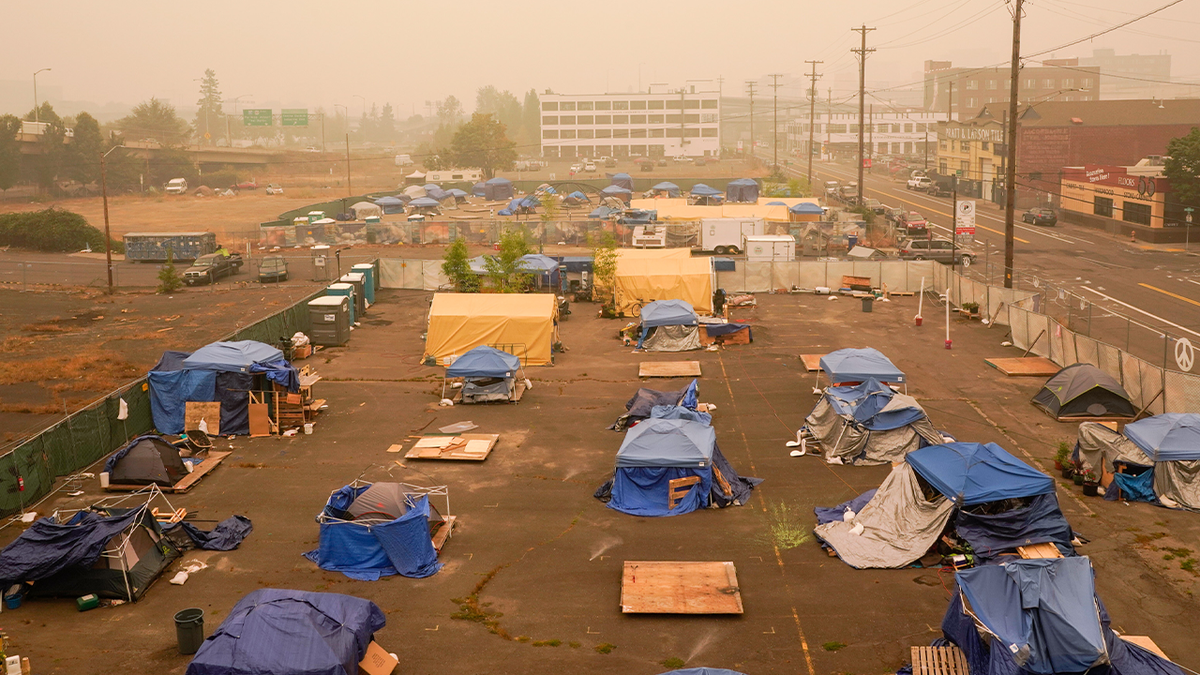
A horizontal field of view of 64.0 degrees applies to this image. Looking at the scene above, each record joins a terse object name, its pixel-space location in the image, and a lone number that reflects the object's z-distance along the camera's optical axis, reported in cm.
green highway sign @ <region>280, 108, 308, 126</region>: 15725
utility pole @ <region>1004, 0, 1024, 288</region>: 4066
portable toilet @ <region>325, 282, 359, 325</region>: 4088
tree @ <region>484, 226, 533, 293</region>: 4347
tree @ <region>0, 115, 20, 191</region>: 10169
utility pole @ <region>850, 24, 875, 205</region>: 7172
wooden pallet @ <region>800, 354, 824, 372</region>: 3322
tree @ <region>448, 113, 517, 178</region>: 13650
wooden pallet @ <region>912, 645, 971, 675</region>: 1421
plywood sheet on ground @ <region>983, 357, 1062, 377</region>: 3191
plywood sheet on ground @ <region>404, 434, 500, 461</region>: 2525
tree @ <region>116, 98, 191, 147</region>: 16100
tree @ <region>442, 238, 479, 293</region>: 4391
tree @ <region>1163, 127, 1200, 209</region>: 5966
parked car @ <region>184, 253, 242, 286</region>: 5256
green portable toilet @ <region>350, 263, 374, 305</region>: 4669
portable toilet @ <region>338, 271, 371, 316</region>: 4366
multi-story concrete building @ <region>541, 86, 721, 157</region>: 19000
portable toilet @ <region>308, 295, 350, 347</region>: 3794
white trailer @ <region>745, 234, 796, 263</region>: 5319
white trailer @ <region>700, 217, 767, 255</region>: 5938
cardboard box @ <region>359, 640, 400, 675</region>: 1440
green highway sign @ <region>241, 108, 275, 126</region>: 16062
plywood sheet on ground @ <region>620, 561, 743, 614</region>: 1673
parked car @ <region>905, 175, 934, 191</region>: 10124
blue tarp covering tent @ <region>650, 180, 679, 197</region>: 9019
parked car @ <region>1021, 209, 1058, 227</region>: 7131
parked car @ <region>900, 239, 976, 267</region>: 5541
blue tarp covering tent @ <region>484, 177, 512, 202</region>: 10038
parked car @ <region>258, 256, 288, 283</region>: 5284
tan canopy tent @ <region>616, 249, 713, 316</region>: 4234
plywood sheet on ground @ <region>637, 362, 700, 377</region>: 3334
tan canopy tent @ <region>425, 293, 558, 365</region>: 3572
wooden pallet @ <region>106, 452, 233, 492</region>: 2319
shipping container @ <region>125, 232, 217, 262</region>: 6103
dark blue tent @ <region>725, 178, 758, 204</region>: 8443
